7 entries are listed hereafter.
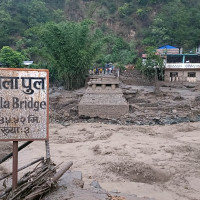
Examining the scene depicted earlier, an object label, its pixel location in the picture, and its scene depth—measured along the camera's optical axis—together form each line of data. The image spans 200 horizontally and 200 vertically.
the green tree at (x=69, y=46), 22.23
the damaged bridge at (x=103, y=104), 14.59
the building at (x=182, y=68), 24.70
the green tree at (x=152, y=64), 23.11
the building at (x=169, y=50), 28.93
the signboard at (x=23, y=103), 3.55
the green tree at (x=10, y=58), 22.88
